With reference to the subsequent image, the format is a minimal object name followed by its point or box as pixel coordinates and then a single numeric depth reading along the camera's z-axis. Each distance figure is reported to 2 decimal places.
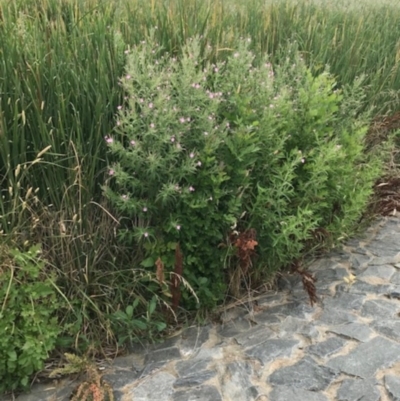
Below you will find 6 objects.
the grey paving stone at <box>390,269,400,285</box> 3.65
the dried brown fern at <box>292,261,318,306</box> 3.33
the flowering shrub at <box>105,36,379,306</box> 2.92
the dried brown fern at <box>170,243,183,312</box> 2.96
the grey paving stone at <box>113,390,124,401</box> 2.68
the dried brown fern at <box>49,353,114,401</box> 2.57
